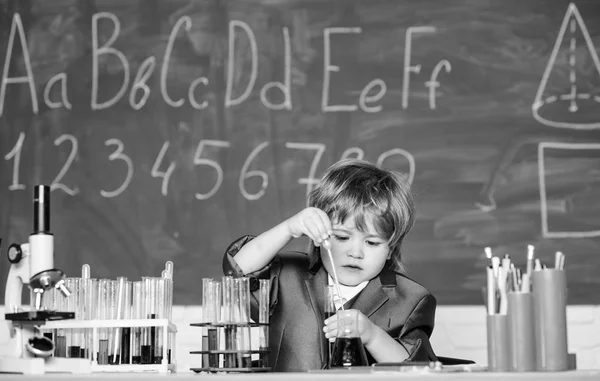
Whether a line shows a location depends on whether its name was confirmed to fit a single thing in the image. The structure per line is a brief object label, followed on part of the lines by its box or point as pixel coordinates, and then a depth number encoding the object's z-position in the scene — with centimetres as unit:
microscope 192
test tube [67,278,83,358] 209
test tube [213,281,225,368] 198
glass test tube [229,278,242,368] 196
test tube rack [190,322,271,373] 195
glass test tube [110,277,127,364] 209
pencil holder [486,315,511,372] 178
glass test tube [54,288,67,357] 209
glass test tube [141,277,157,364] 209
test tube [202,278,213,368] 198
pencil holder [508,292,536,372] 177
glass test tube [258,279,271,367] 202
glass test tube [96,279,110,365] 209
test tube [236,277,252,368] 196
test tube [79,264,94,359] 209
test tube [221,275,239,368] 196
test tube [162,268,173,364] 212
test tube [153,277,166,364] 209
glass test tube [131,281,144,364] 209
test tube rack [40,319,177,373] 206
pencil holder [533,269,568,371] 178
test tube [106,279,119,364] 209
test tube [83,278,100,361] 209
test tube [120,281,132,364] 209
